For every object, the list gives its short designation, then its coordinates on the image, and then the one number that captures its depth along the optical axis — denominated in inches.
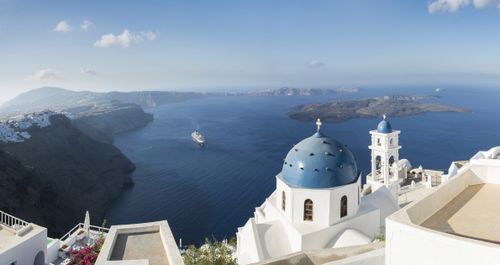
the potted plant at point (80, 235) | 578.6
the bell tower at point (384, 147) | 892.6
